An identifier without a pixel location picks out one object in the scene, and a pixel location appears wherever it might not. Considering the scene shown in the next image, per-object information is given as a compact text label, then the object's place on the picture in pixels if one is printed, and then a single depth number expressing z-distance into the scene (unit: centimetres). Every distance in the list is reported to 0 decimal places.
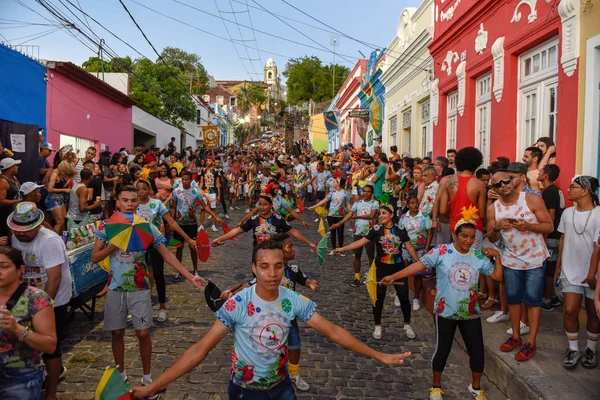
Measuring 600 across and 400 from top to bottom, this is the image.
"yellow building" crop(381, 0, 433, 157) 1568
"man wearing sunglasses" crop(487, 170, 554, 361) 506
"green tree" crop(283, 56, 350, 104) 6481
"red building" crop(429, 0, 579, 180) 752
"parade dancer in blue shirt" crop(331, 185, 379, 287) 863
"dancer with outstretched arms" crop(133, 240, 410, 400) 309
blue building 1288
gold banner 3603
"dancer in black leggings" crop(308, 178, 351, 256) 1066
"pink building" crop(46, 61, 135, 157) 1551
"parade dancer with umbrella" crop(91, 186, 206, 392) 464
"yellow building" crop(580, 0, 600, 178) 680
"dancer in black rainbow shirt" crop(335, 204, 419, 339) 625
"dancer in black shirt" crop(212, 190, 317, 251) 648
